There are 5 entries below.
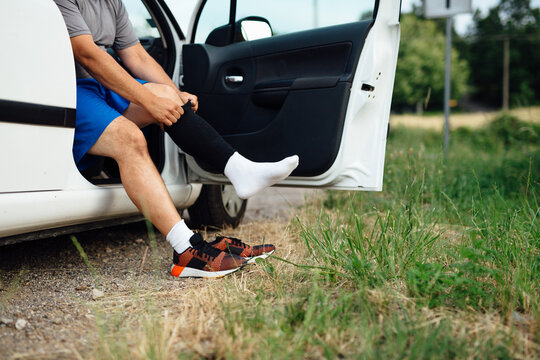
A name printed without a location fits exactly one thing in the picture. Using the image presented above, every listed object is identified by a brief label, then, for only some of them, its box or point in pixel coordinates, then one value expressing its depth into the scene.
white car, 1.55
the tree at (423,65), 36.59
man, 1.87
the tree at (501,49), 39.25
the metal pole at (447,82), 4.43
